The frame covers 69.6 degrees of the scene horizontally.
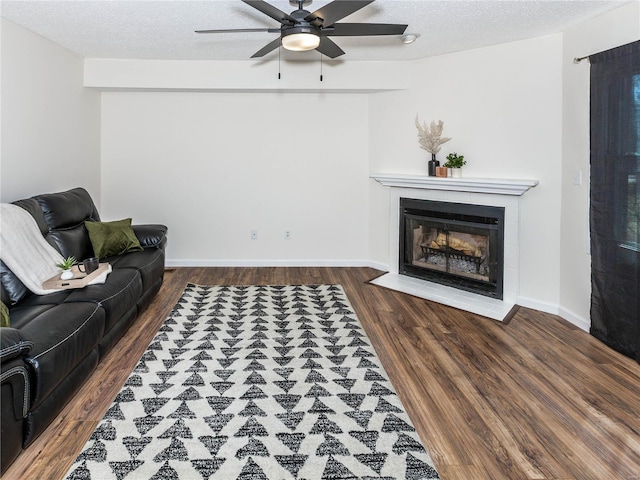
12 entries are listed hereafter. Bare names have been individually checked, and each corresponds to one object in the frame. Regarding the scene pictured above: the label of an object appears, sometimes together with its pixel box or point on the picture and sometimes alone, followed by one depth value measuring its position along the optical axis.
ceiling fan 2.48
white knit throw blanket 2.86
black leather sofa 1.92
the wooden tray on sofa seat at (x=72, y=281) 3.01
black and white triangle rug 1.97
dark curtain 2.98
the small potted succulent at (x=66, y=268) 3.08
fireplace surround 4.10
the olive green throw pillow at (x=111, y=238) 4.01
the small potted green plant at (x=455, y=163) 4.55
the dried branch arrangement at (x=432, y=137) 4.72
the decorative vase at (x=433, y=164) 4.74
